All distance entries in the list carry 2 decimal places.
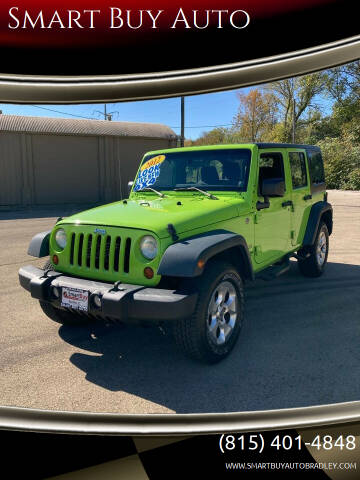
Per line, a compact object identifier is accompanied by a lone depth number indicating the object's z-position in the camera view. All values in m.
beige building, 16.72
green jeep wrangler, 3.23
